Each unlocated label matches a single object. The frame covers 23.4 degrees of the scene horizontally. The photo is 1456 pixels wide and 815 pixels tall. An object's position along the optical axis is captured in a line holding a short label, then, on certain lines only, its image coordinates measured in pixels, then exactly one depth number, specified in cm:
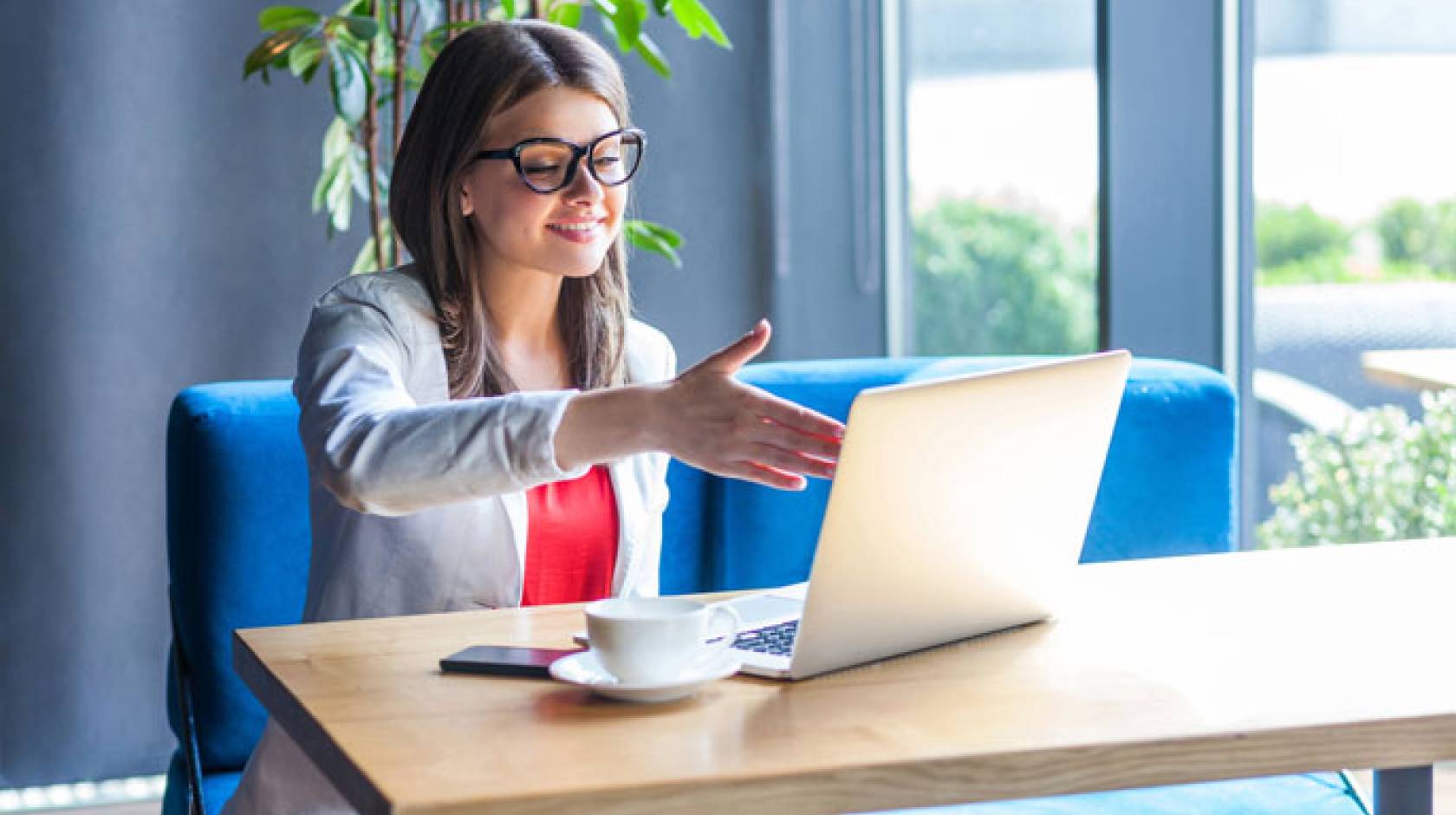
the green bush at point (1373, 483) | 471
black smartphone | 305
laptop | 297
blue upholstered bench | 392
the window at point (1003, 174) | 546
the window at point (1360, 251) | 466
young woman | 350
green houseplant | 454
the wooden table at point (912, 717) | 279
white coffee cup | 294
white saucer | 294
